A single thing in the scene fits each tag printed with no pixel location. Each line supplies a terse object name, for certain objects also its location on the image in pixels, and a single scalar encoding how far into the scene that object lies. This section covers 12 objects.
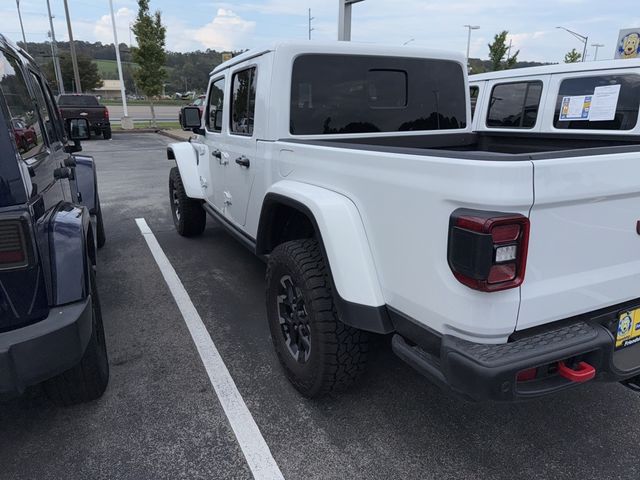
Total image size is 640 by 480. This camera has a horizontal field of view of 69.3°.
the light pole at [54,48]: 29.98
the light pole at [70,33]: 22.25
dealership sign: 15.38
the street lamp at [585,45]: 27.12
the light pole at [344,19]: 10.71
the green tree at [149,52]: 21.48
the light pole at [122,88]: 22.09
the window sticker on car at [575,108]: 5.59
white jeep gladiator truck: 1.66
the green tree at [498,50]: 27.50
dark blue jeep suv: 1.85
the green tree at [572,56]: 40.16
